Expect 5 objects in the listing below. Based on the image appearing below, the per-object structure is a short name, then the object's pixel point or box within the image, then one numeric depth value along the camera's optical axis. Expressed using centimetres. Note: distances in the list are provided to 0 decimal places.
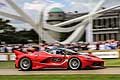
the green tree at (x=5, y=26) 9310
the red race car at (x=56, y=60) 1761
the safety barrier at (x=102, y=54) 3002
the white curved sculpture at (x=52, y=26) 6130
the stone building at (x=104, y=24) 11888
